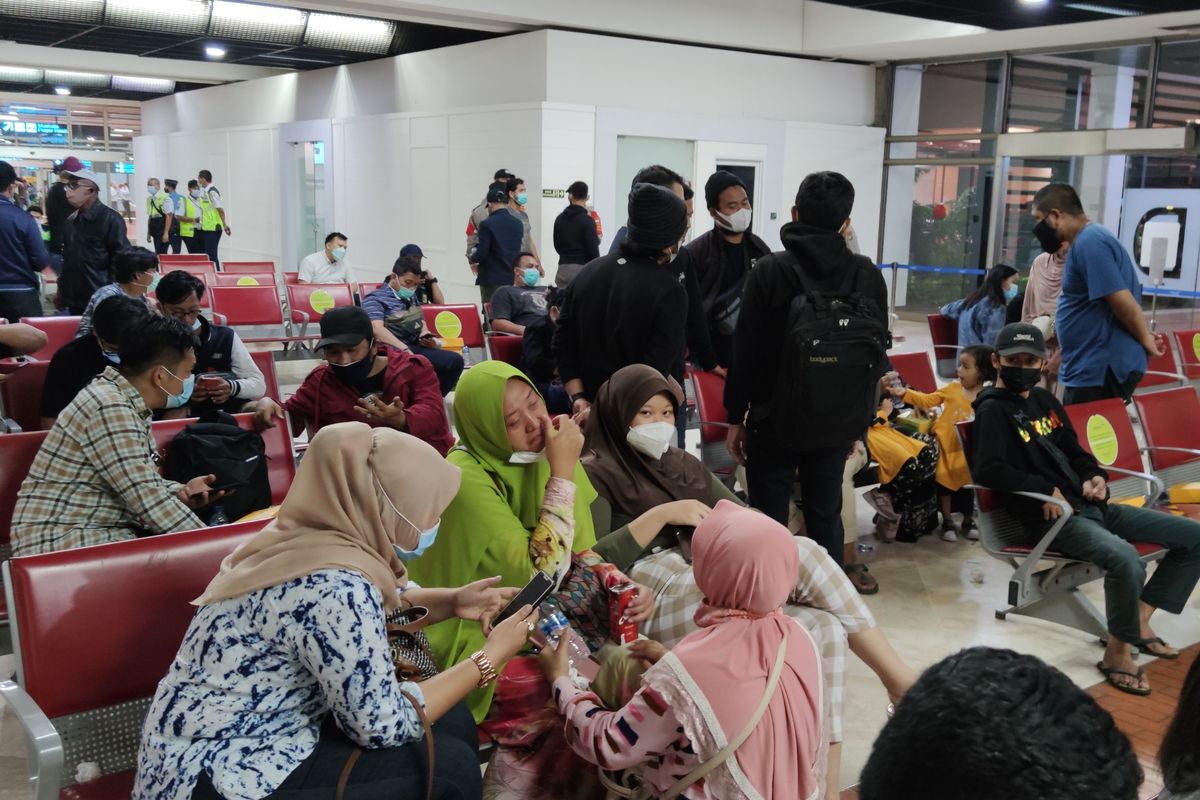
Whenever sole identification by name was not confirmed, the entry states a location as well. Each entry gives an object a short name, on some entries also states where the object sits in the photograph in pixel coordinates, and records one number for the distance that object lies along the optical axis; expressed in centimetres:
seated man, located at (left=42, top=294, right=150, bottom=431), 371
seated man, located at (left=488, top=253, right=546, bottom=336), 689
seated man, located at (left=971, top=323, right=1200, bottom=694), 379
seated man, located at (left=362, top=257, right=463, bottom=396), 606
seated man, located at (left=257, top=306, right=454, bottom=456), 395
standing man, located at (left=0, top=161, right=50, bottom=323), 677
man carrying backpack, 350
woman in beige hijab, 174
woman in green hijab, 246
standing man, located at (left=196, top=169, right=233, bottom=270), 1588
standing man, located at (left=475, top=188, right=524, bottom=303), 883
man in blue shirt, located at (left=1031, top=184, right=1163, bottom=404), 476
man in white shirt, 952
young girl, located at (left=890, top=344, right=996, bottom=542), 500
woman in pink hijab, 188
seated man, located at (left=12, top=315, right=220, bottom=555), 280
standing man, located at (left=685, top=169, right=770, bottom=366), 477
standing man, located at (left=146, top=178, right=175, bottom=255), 1592
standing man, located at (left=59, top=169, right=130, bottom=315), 734
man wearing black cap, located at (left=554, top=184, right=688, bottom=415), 384
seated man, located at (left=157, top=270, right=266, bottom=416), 429
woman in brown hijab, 251
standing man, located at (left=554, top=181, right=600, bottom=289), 821
